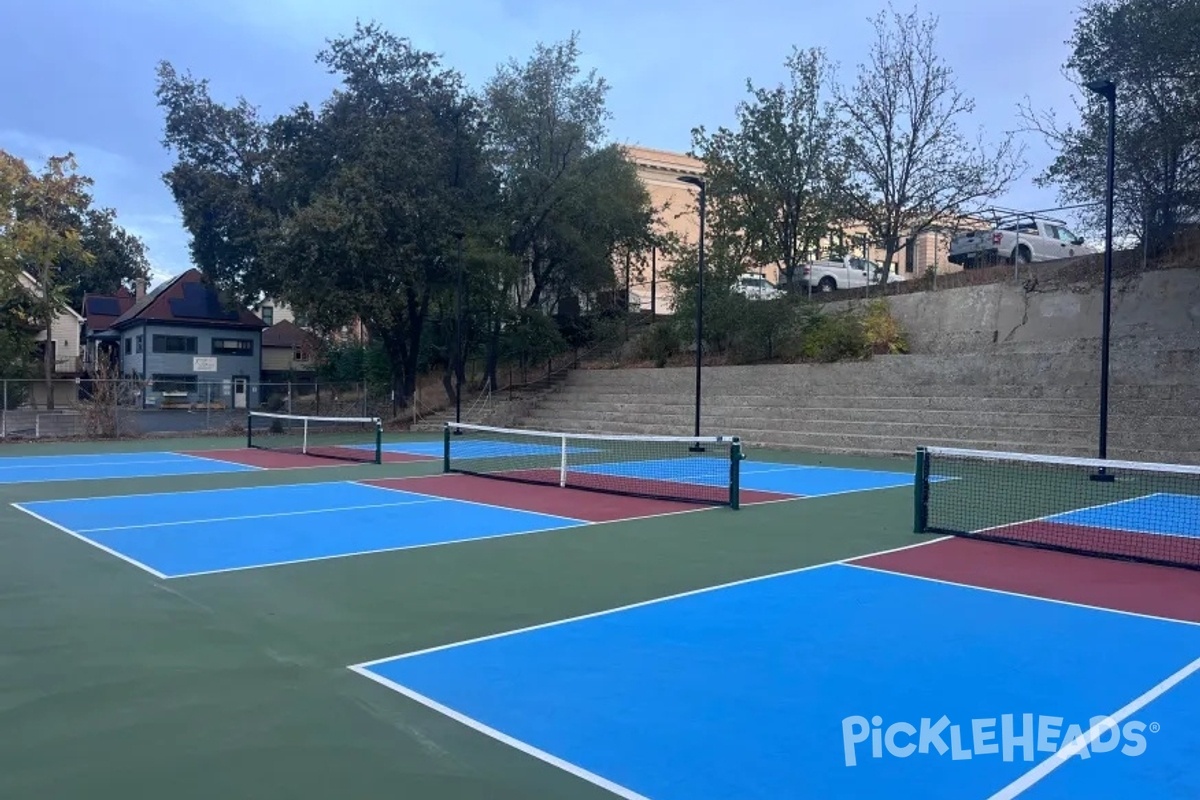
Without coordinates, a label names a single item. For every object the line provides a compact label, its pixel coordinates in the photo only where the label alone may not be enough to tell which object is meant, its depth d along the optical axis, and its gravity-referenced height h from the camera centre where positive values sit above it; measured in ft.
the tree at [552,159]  114.42 +27.59
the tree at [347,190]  99.86 +21.00
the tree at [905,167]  102.73 +24.55
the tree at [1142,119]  64.75 +20.28
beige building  115.44 +22.02
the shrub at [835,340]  94.89 +4.63
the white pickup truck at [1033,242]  97.35 +15.50
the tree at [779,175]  107.34 +24.53
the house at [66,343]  191.01 +5.28
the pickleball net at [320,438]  73.05 -6.67
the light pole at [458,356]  92.28 +2.15
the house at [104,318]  187.83 +10.83
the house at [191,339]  164.45 +5.68
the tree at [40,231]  117.70 +17.61
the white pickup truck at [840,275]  118.21 +14.08
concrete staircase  67.26 -1.67
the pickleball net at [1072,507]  34.60 -5.75
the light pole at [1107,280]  52.90 +6.34
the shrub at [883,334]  95.20 +5.29
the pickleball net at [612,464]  50.52 -6.14
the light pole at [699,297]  76.33 +7.11
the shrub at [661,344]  117.39 +4.64
